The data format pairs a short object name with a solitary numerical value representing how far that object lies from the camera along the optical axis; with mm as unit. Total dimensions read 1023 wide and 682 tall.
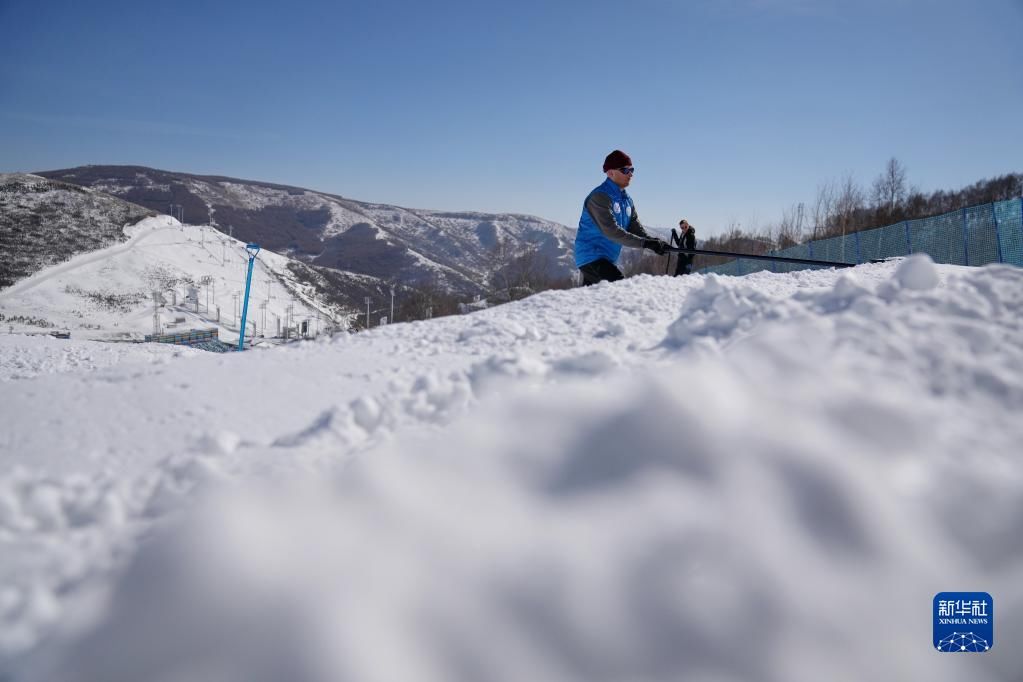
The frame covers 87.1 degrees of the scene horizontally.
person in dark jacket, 11233
